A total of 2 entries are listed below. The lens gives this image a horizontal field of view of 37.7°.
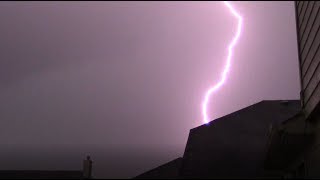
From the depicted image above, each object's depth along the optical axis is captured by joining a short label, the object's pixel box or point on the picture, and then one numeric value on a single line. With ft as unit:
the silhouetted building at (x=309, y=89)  19.67
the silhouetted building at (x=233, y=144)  46.39
